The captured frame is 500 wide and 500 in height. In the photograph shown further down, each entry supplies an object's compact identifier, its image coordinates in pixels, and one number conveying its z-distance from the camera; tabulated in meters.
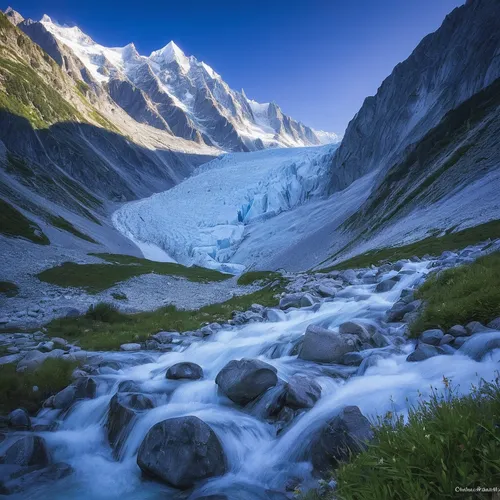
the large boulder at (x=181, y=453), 6.06
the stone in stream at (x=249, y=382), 8.37
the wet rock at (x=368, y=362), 8.45
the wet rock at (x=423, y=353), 7.66
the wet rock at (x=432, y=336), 8.18
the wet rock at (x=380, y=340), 9.55
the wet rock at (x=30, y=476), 6.39
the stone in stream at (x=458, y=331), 7.83
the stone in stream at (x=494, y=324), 7.46
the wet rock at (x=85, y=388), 9.64
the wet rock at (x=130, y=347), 13.59
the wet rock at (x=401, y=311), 11.48
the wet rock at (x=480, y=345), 6.70
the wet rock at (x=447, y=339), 7.84
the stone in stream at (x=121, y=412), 7.93
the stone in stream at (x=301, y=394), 7.41
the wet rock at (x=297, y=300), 17.21
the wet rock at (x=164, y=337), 14.73
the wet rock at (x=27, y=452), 6.98
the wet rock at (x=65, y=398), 9.31
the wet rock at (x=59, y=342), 13.66
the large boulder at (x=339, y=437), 5.11
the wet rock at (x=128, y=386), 9.42
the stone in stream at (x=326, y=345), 9.66
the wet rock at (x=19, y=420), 8.40
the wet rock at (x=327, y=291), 18.31
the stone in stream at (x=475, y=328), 7.57
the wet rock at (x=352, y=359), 9.10
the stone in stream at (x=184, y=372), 10.33
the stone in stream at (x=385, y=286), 16.16
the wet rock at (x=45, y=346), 13.04
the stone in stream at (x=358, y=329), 10.09
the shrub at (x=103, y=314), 18.61
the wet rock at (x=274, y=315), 15.95
